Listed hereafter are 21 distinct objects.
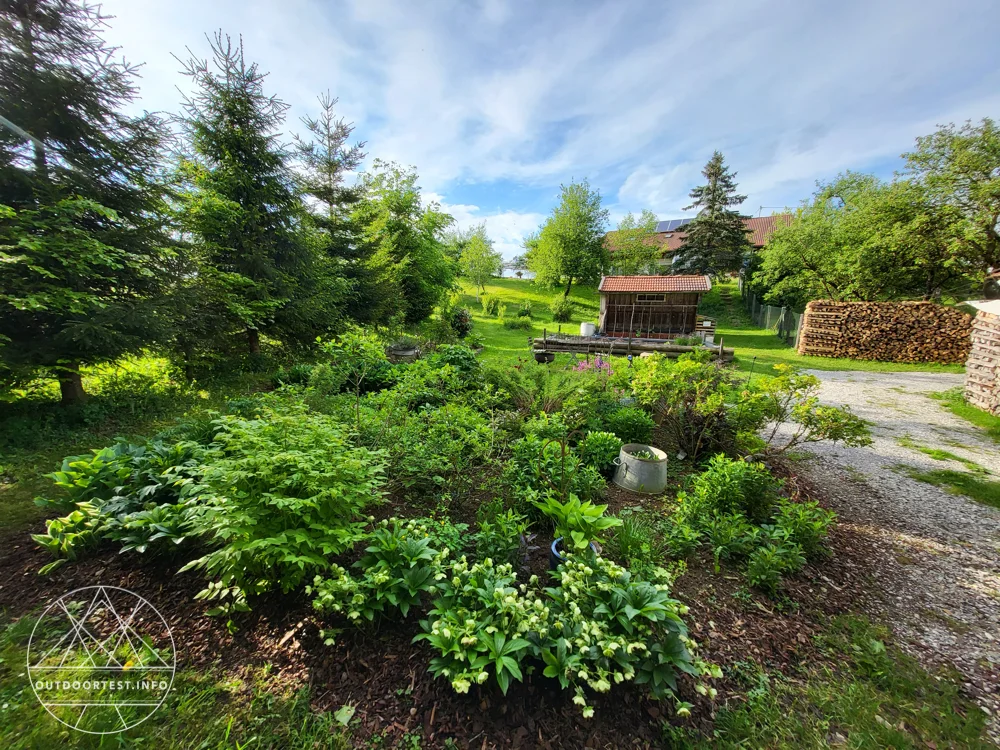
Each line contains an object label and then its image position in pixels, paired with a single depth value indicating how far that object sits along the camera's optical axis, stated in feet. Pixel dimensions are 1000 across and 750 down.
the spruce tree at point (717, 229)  84.07
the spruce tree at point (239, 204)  21.80
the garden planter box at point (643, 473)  12.30
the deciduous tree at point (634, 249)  93.61
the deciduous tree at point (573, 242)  92.68
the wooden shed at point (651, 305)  55.72
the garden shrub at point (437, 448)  10.43
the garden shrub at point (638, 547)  7.82
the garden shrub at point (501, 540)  7.91
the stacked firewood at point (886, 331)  39.17
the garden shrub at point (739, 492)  10.39
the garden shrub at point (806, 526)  9.33
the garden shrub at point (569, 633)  5.22
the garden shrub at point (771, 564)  8.28
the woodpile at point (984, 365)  22.16
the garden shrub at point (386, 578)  5.92
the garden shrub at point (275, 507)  5.75
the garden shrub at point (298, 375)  21.82
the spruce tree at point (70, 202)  13.47
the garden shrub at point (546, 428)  12.00
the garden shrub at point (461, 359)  22.37
